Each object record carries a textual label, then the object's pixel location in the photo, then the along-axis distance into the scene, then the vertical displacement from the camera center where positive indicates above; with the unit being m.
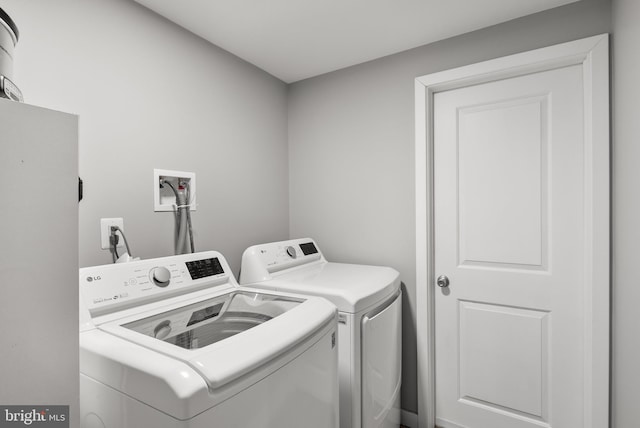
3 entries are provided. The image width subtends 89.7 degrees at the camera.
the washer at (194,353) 0.74 -0.38
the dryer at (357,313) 1.37 -0.48
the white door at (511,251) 1.64 -0.22
